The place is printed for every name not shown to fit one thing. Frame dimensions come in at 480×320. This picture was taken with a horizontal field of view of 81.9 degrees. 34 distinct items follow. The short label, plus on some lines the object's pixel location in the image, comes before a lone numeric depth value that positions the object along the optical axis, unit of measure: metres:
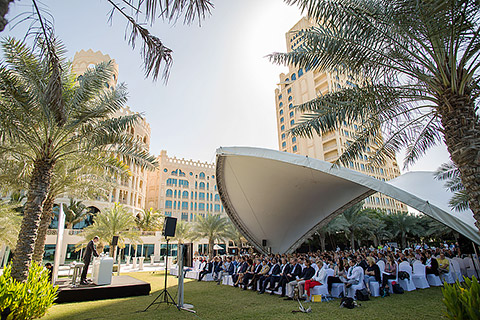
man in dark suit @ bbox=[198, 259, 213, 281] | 15.76
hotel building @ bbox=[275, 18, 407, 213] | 52.41
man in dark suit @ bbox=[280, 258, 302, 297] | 9.56
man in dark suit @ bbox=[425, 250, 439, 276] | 10.44
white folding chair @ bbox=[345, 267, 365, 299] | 8.21
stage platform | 8.63
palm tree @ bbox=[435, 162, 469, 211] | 14.01
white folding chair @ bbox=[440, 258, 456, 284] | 10.52
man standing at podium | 9.70
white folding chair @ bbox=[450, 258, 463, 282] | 10.56
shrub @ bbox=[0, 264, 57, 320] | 5.14
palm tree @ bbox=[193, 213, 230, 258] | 32.59
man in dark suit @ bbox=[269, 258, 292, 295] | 9.87
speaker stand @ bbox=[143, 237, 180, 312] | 7.59
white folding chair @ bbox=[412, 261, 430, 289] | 10.04
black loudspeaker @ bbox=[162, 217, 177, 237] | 7.89
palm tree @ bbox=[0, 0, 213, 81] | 2.93
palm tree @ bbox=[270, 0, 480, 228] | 5.32
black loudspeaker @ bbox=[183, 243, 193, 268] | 8.21
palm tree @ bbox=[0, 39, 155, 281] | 7.53
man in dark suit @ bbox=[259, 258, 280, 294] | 10.38
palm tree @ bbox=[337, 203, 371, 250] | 29.88
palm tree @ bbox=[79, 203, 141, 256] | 24.20
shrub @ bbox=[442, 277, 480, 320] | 3.56
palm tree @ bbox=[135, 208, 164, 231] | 41.69
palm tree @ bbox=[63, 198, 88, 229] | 33.22
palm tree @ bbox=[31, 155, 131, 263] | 11.07
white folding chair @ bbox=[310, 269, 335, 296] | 8.43
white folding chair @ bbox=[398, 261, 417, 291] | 9.42
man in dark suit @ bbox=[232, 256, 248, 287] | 12.55
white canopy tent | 14.14
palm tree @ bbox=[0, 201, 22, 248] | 16.16
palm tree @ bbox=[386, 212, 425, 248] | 37.44
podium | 9.66
